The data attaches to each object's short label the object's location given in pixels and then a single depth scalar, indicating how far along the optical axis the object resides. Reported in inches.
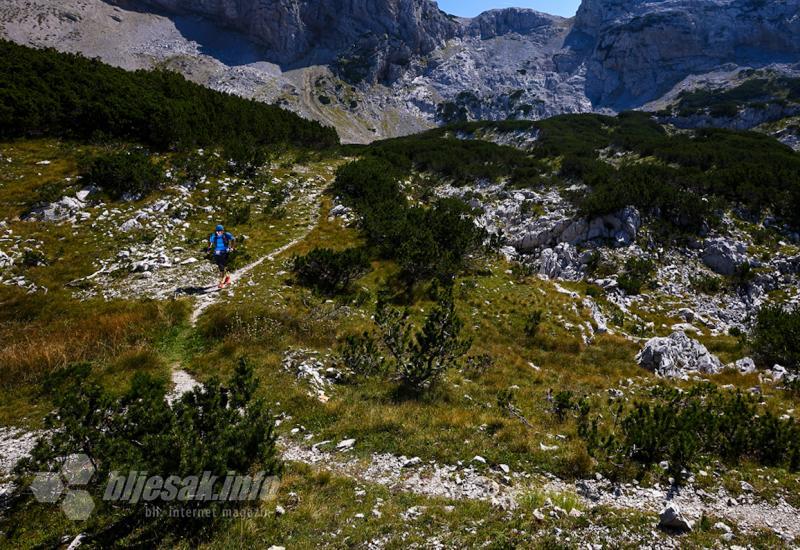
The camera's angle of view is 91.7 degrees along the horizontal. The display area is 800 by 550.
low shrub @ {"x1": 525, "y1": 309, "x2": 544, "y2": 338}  627.5
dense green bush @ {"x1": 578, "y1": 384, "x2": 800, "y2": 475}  301.1
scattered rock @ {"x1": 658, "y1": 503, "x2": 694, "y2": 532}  231.3
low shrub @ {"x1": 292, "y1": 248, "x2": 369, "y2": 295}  646.5
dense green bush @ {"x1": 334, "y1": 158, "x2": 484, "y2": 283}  726.5
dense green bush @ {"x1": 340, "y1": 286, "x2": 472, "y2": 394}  426.9
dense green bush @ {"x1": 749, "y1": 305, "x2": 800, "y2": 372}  561.6
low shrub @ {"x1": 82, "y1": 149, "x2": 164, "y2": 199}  838.2
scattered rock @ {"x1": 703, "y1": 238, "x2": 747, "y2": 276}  940.6
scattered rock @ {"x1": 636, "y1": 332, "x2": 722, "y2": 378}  546.9
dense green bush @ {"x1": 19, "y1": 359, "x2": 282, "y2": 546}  220.1
